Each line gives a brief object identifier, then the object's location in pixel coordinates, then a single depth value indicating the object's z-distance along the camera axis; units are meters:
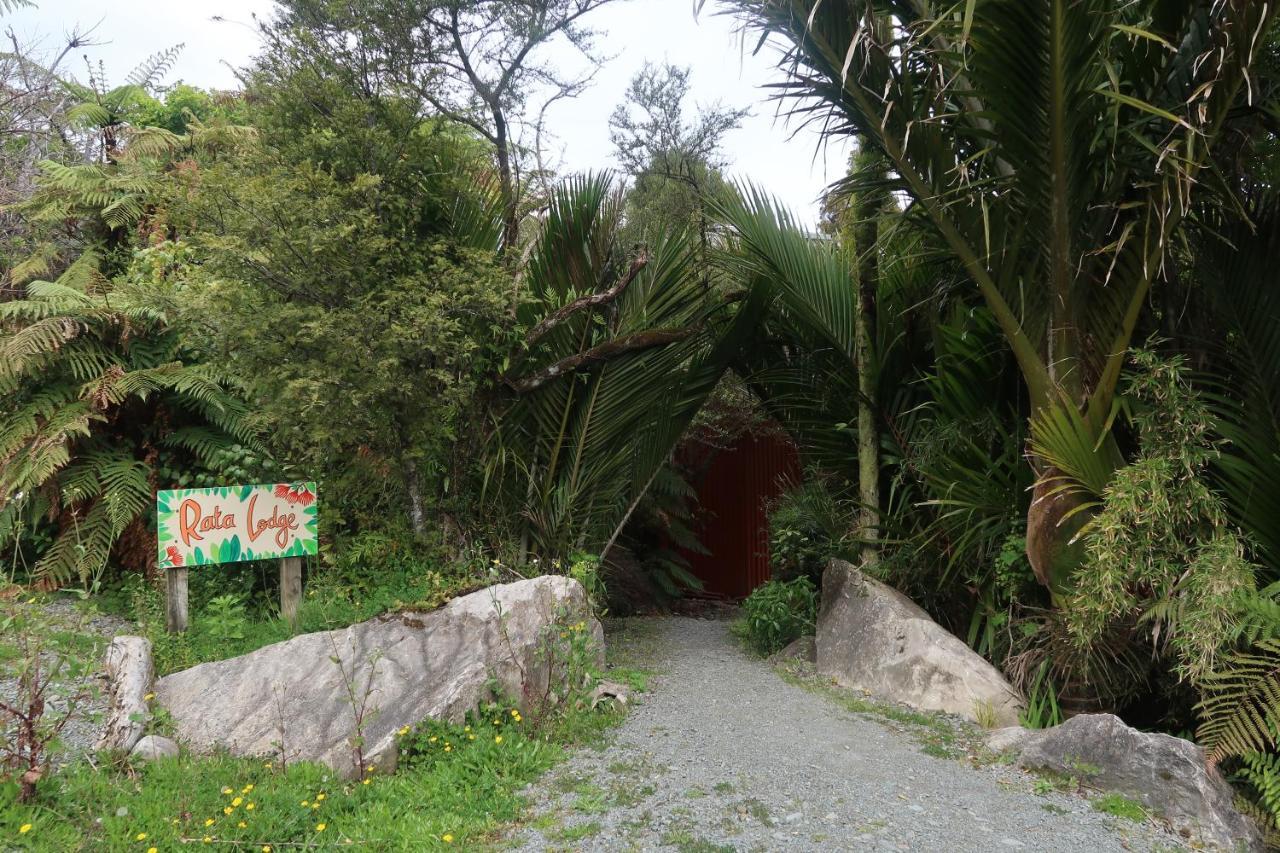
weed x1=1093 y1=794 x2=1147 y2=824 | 3.05
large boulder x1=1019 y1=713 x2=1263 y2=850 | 3.02
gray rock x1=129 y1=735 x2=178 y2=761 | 3.35
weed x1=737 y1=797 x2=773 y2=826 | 2.89
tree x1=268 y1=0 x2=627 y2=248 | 5.07
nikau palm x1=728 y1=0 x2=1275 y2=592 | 3.23
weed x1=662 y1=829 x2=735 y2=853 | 2.67
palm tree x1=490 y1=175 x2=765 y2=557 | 5.47
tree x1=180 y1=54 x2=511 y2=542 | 4.48
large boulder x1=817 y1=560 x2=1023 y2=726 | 4.14
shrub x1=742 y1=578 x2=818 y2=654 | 5.55
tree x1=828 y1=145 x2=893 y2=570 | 5.26
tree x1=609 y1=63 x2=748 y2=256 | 8.58
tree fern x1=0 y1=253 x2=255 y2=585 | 5.37
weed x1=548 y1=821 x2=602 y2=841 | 2.77
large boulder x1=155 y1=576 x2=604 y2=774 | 3.57
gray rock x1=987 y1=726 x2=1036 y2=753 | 3.61
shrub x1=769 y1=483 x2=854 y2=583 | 5.59
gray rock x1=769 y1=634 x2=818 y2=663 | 5.28
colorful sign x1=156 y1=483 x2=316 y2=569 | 4.75
